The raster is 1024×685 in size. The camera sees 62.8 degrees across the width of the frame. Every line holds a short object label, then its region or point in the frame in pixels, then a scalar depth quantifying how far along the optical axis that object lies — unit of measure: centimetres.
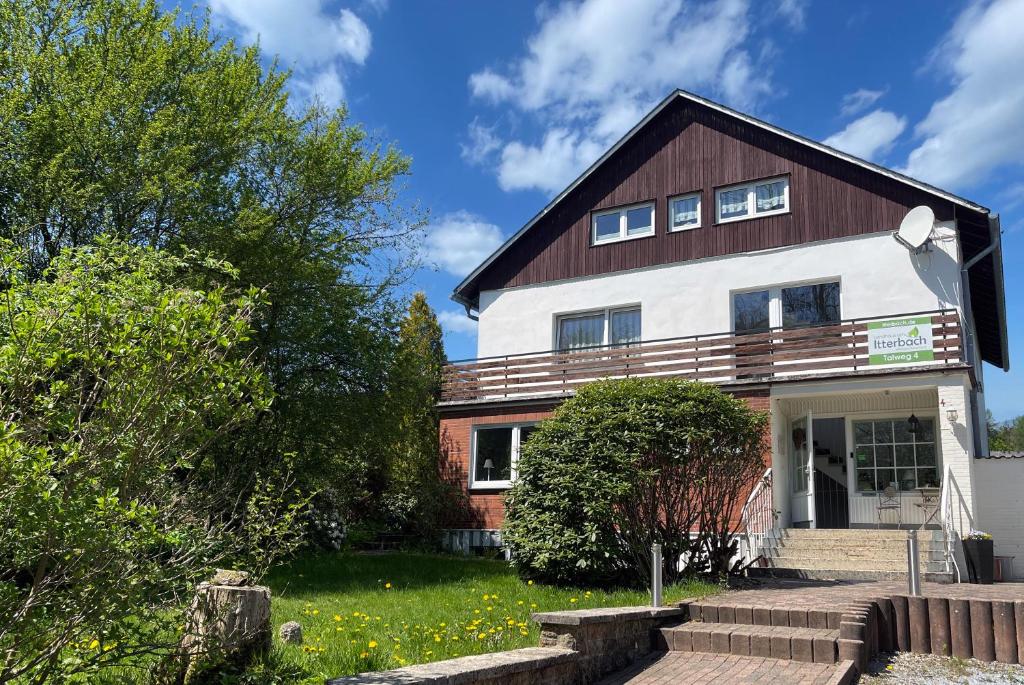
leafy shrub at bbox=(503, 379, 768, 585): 1024
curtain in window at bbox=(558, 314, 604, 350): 1969
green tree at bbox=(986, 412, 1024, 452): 4459
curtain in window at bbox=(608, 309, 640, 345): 1923
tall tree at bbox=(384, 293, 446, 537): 1738
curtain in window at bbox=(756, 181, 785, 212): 1811
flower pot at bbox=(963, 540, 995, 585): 1239
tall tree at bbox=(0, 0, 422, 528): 1380
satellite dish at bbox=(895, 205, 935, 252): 1549
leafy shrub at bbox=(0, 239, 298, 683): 348
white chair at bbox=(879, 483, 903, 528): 1545
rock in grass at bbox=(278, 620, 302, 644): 660
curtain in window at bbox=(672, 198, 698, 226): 1912
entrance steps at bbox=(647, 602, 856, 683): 712
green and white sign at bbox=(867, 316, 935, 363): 1458
